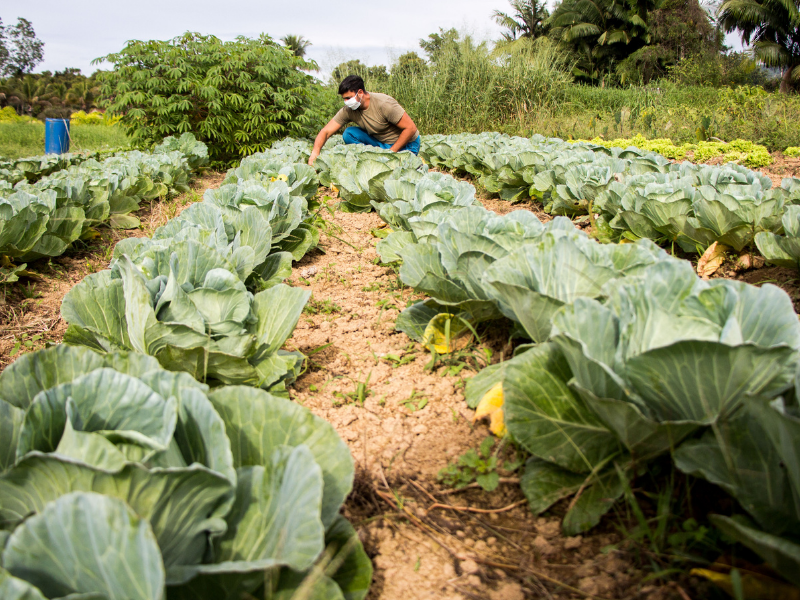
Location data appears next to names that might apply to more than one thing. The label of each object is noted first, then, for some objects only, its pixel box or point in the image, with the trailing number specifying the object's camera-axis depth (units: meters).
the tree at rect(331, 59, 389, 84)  16.70
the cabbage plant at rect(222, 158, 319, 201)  5.05
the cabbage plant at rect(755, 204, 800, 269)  2.68
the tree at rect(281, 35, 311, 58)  51.56
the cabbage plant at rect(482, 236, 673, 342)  1.67
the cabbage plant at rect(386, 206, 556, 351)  2.10
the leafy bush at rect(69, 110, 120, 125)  29.97
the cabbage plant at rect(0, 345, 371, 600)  0.85
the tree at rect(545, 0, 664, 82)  37.66
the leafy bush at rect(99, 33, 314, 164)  9.73
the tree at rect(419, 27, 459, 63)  15.02
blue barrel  12.34
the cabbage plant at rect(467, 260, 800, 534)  1.18
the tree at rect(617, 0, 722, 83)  34.41
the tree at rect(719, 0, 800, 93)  29.84
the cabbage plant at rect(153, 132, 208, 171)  8.95
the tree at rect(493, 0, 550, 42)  48.62
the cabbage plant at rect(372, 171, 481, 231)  3.41
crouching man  6.96
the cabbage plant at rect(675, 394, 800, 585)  0.96
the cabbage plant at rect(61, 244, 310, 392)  1.89
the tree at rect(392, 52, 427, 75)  14.62
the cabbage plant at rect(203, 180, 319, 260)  3.50
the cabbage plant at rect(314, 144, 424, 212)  4.90
